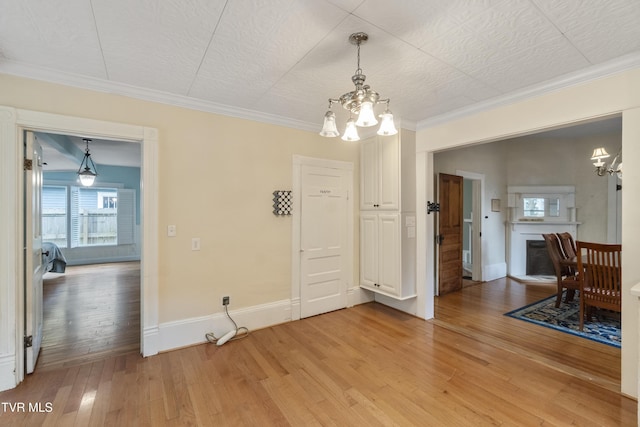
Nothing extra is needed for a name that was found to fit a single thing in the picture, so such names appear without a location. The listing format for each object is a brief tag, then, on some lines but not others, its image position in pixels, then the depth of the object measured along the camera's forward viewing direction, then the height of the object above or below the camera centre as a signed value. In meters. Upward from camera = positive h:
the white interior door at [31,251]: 2.34 -0.33
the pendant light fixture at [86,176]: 5.23 +0.69
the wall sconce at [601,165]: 3.92 +0.67
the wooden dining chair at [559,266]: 3.68 -0.75
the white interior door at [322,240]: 3.62 -0.37
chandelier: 1.78 +0.71
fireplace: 5.72 -0.99
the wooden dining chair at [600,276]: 2.88 -0.69
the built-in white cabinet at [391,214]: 3.53 -0.02
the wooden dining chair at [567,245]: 4.12 -0.51
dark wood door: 4.63 -0.36
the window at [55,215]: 6.91 -0.05
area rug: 3.05 -1.34
